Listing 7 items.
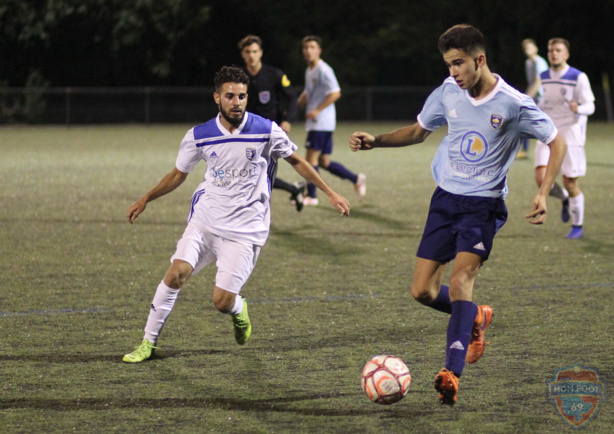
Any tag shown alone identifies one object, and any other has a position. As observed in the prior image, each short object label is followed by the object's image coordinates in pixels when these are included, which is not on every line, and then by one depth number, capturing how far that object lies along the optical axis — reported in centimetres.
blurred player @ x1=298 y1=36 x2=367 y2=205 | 2348
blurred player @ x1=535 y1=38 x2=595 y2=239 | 1906
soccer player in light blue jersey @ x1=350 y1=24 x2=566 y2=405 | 918
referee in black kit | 2106
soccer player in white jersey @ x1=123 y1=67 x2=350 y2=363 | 1058
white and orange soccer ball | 873
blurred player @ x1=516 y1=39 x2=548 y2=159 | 3484
